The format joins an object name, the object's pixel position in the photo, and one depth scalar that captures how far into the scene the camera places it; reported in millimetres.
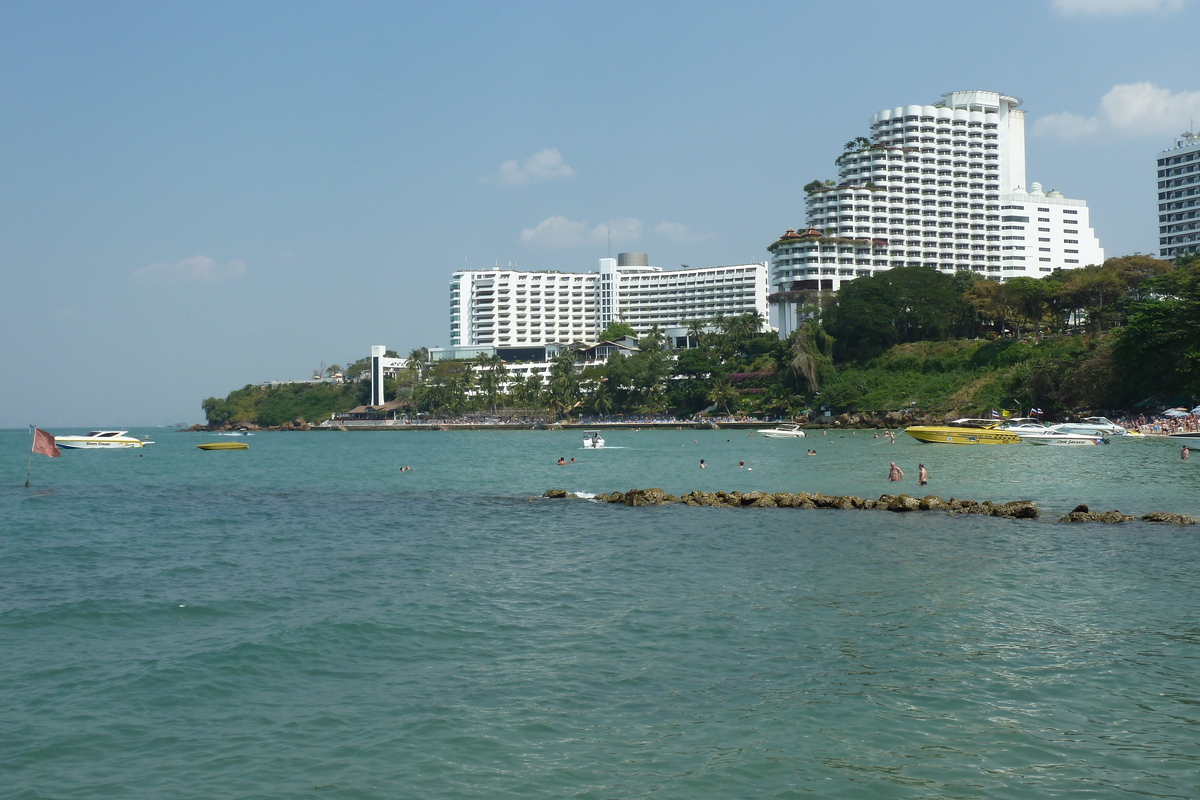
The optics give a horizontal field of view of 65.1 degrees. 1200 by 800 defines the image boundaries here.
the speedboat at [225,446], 96188
